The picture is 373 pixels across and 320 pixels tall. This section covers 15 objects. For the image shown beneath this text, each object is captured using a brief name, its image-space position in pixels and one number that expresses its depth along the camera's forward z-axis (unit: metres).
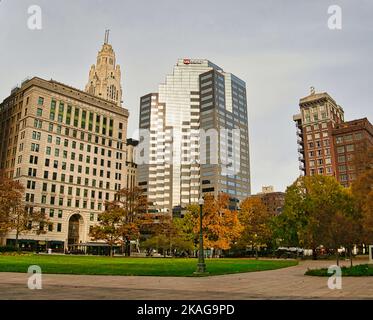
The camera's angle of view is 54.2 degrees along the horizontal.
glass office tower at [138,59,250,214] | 175.88
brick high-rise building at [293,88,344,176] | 126.25
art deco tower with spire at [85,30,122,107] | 179.25
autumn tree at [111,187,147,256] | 63.06
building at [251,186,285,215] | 169.88
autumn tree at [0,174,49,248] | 62.25
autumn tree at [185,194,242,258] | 62.19
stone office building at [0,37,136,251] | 92.38
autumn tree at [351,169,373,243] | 33.04
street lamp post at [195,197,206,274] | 22.30
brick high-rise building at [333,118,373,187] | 120.64
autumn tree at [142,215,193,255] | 67.56
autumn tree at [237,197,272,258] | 66.00
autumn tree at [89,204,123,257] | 62.78
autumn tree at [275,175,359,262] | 56.93
